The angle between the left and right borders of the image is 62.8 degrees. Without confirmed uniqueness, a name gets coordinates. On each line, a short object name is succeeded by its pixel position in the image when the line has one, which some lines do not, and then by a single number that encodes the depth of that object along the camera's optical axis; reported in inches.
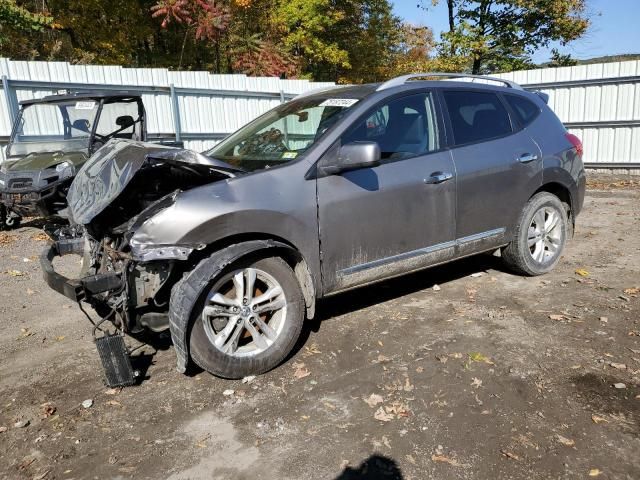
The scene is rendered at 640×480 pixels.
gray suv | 129.3
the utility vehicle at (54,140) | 299.3
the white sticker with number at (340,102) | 160.2
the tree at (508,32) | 865.5
